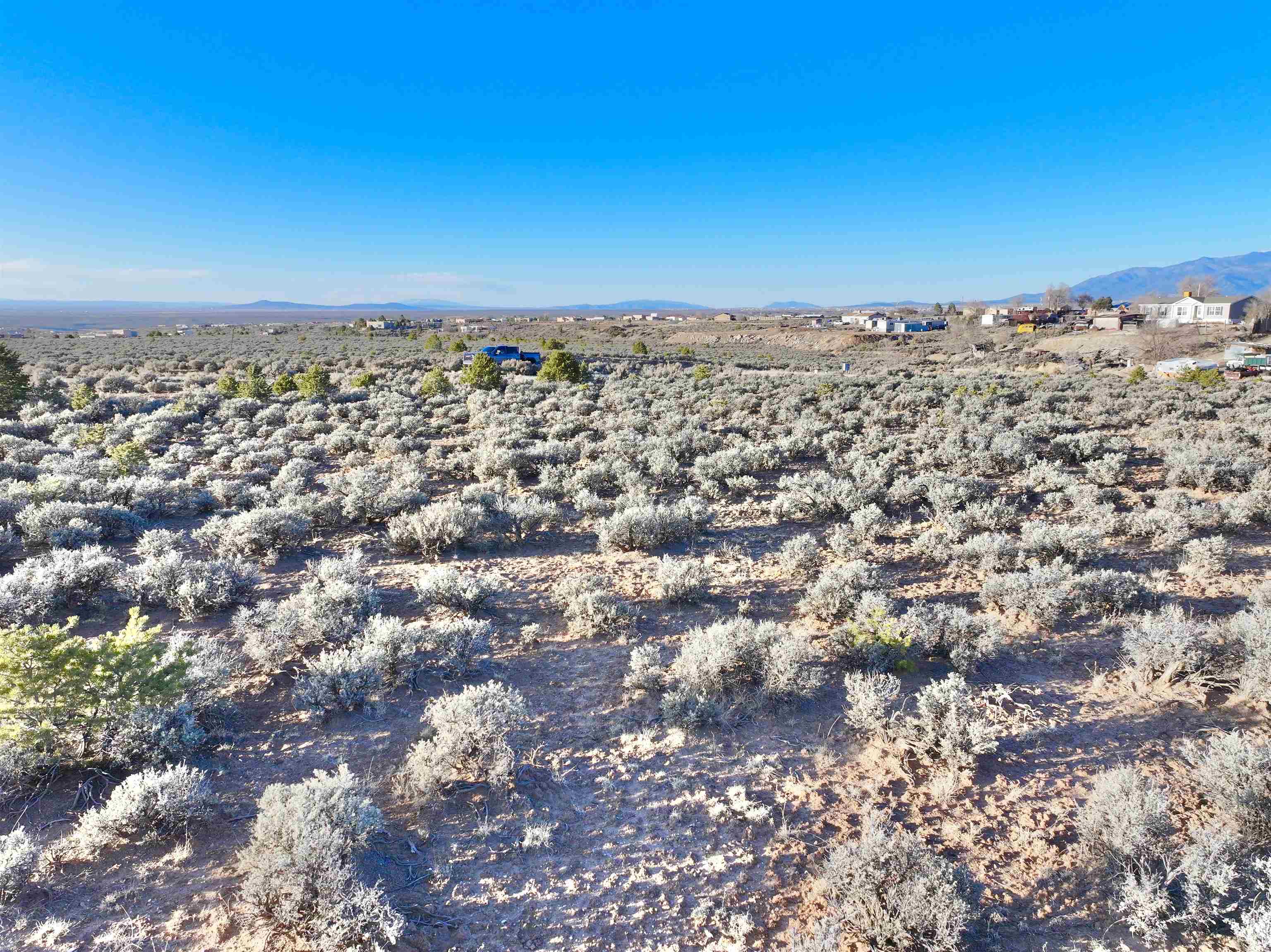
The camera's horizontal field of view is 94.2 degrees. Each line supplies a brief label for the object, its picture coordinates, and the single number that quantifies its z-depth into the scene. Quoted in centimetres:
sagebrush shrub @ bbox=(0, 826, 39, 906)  329
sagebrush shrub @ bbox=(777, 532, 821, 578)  769
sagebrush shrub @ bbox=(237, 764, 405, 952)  315
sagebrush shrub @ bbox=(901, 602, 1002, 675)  564
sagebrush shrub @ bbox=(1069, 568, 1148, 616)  652
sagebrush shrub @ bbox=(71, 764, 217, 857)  364
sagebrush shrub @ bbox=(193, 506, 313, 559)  814
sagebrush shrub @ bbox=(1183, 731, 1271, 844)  375
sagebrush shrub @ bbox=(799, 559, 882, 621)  658
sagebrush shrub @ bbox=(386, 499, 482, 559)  841
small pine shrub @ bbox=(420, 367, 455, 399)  2405
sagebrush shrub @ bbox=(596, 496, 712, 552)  852
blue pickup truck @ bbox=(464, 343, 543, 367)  3462
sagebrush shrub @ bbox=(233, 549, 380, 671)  558
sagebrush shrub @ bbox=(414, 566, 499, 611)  670
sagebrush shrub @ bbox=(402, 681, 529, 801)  423
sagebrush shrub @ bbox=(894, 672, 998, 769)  451
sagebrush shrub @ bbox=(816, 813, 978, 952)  320
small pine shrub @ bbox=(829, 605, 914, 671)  561
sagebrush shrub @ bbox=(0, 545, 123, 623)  601
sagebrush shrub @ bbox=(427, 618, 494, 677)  564
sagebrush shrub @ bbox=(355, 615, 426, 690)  533
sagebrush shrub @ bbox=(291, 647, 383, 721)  503
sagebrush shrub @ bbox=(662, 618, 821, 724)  504
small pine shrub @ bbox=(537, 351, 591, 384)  2741
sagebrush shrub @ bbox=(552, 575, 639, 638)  642
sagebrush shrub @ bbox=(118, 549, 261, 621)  650
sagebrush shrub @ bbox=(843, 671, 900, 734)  483
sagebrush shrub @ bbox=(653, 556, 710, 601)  700
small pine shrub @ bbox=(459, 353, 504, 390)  2505
